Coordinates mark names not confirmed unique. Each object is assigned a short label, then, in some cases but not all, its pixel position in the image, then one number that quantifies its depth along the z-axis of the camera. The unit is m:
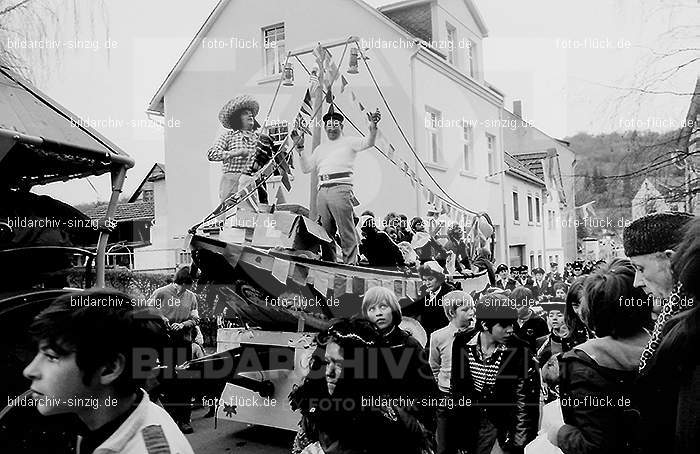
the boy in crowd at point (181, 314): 5.16
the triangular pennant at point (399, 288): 4.86
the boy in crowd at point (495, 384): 3.22
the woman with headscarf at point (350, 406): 1.99
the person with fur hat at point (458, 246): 5.68
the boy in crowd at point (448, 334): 3.78
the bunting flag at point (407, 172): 5.25
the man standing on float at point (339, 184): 5.10
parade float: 4.46
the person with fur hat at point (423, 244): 5.55
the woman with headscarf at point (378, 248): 5.12
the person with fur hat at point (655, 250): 2.06
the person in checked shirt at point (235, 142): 5.68
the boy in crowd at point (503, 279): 6.07
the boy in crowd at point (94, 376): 1.50
